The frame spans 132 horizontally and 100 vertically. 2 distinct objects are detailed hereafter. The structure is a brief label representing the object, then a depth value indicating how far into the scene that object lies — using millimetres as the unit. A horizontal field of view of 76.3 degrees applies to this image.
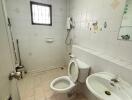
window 2256
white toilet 1539
